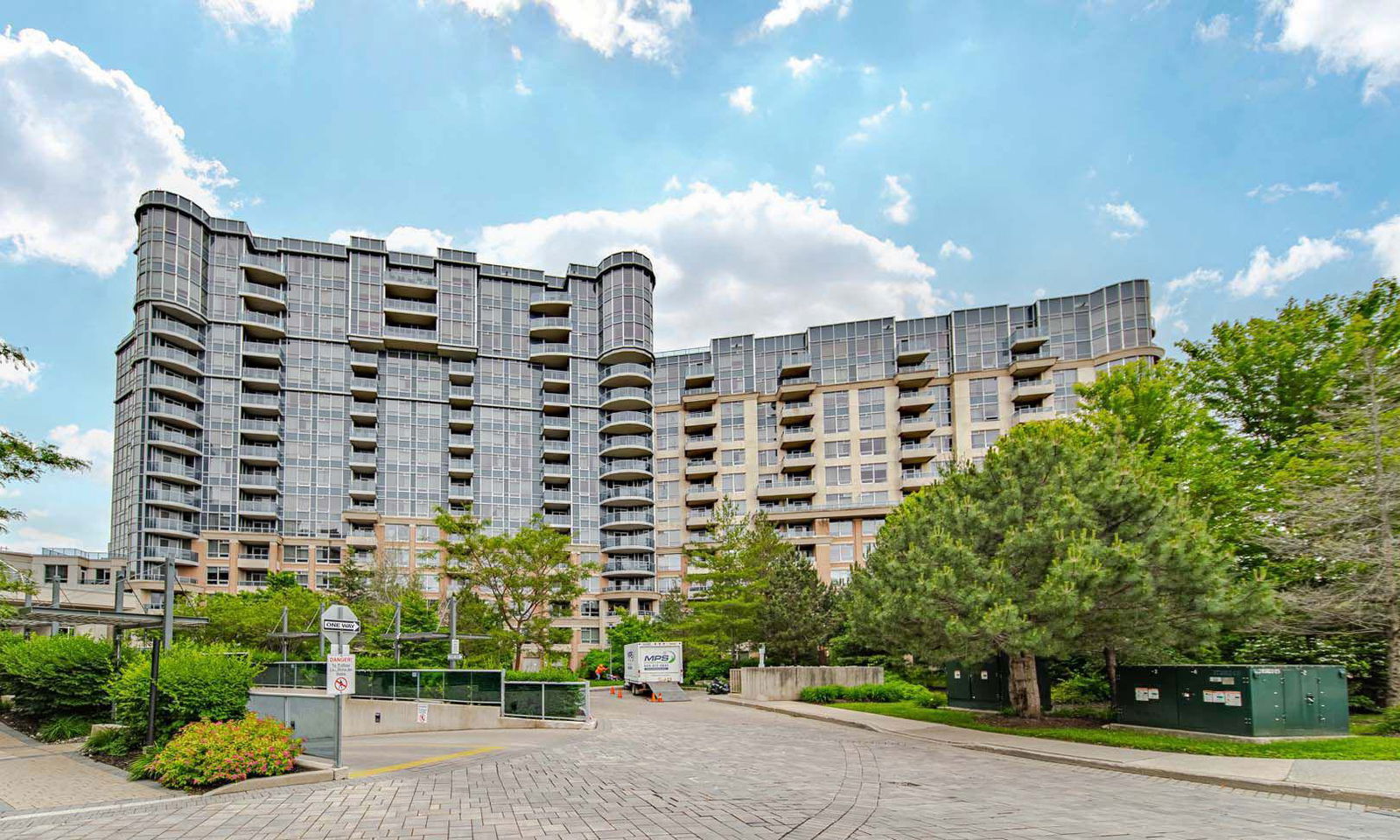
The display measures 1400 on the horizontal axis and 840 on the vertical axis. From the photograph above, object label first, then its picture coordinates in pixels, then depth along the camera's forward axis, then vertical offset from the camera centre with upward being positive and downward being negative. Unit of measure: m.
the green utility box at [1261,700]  19.30 -3.96
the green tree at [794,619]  51.66 -5.51
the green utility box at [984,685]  28.41 -5.39
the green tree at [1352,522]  22.36 -0.03
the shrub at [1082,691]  29.52 -5.67
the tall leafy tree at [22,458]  22.77 +1.83
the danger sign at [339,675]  15.21 -2.54
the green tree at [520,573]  46.84 -2.55
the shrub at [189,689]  15.63 -2.87
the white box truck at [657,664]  51.84 -8.12
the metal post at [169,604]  21.72 -1.90
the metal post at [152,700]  15.79 -3.10
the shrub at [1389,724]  19.80 -4.52
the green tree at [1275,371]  33.25 +5.76
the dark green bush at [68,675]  22.17 -3.64
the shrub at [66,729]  21.61 -4.90
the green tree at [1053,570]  20.97 -1.18
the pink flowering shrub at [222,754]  13.80 -3.60
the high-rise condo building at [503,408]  76.69 +11.13
